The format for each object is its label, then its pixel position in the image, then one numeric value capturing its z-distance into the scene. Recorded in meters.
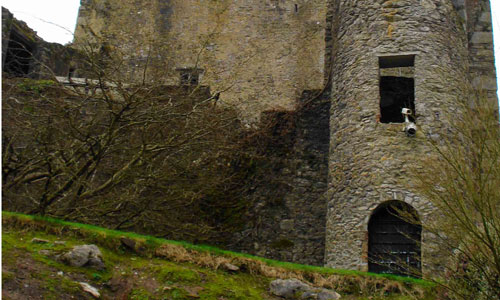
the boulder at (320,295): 9.08
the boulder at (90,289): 8.01
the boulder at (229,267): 9.56
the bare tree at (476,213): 7.96
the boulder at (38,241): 8.90
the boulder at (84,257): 8.58
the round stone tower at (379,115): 11.82
